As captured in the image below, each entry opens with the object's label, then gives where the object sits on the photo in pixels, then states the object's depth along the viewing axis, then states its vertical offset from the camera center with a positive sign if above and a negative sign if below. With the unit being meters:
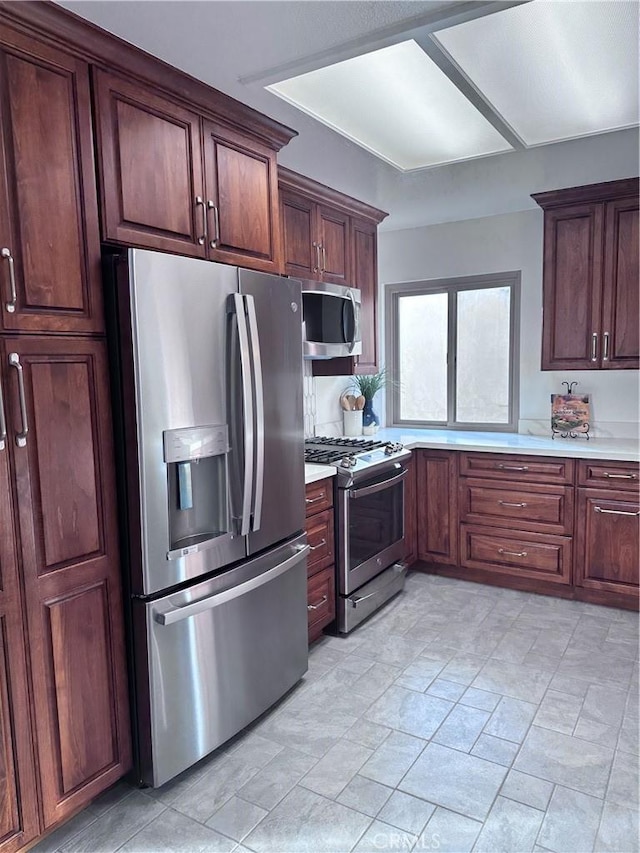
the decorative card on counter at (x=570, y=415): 3.80 -0.37
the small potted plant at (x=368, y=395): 4.21 -0.22
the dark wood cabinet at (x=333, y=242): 3.03 +0.72
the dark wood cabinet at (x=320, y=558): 2.78 -0.95
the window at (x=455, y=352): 4.22 +0.09
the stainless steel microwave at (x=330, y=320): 3.07 +0.26
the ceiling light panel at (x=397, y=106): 2.00 +1.03
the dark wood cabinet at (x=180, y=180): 1.77 +0.67
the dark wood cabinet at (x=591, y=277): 3.37 +0.50
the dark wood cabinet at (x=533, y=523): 3.22 -0.98
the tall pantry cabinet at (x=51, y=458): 1.52 -0.24
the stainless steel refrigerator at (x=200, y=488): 1.77 -0.41
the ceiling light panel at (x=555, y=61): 1.72 +1.02
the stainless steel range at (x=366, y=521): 2.97 -0.86
